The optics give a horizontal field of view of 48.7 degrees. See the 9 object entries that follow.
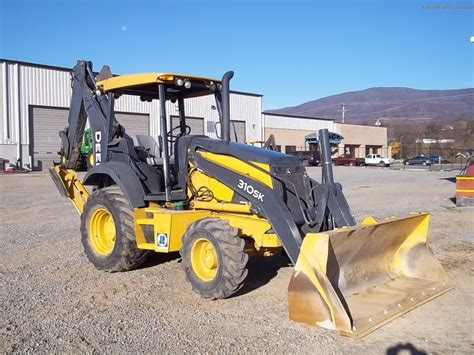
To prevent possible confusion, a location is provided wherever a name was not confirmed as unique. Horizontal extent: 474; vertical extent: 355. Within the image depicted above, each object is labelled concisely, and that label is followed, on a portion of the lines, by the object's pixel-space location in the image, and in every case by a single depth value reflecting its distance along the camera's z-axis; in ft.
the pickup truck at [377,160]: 197.17
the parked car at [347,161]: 196.85
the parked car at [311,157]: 163.92
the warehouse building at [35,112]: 110.22
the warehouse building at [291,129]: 182.41
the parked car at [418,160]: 197.16
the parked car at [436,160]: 202.92
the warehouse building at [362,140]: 228.43
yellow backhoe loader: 17.37
